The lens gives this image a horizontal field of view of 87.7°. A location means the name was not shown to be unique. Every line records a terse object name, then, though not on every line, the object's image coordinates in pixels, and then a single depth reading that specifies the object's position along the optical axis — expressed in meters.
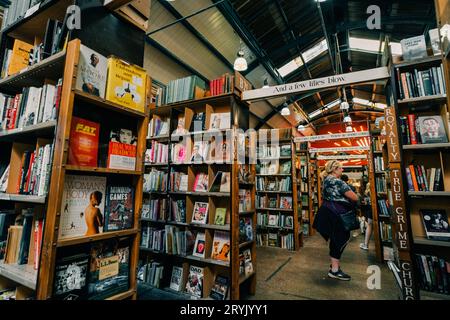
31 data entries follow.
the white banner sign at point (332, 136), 5.84
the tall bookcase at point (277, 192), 5.48
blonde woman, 3.27
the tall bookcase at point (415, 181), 2.10
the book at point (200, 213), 2.87
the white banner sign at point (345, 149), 6.97
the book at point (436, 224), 2.09
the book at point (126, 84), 1.35
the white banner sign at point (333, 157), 9.41
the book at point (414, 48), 2.32
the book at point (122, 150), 1.39
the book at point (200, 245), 2.81
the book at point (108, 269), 1.27
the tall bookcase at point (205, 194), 2.71
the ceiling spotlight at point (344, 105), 9.28
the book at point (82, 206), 1.16
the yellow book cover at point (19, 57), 1.66
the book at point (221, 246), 2.68
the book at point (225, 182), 2.83
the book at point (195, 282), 2.77
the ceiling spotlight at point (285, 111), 8.19
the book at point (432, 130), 2.15
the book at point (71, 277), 1.13
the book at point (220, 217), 2.81
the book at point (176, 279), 2.91
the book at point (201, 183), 2.96
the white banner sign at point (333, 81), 2.37
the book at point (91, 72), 1.21
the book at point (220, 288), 2.62
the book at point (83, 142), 1.22
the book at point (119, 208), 1.36
